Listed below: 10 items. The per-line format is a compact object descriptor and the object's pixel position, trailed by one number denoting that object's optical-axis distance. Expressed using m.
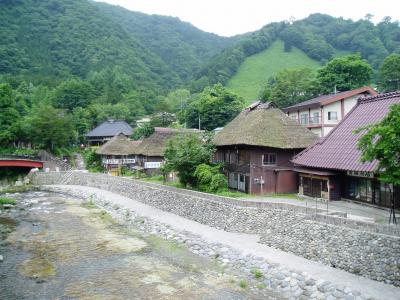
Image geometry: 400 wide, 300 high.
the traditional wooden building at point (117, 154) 46.72
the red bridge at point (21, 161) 43.66
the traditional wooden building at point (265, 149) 25.85
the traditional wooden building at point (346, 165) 18.96
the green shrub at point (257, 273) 15.25
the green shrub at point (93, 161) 50.22
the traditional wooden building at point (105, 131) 63.19
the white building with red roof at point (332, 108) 34.75
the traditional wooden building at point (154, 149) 40.66
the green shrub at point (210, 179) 25.36
